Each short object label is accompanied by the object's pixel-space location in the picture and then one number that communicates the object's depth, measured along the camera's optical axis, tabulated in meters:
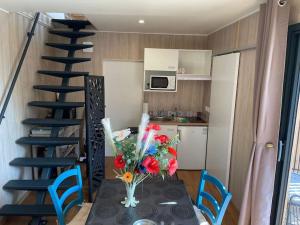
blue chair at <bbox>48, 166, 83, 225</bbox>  1.73
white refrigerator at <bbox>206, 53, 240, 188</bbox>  2.99
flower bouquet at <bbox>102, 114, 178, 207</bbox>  1.48
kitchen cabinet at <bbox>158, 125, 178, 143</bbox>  4.02
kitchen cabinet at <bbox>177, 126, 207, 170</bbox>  4.05
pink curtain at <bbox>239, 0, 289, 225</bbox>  1.97
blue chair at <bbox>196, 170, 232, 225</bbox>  1.69
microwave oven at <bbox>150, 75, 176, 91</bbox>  4.05
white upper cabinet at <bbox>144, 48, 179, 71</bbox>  3.98
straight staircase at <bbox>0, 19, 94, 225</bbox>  2.59
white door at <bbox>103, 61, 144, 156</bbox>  4.50
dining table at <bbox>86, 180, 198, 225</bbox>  1.54
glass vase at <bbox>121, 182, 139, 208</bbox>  1.65
